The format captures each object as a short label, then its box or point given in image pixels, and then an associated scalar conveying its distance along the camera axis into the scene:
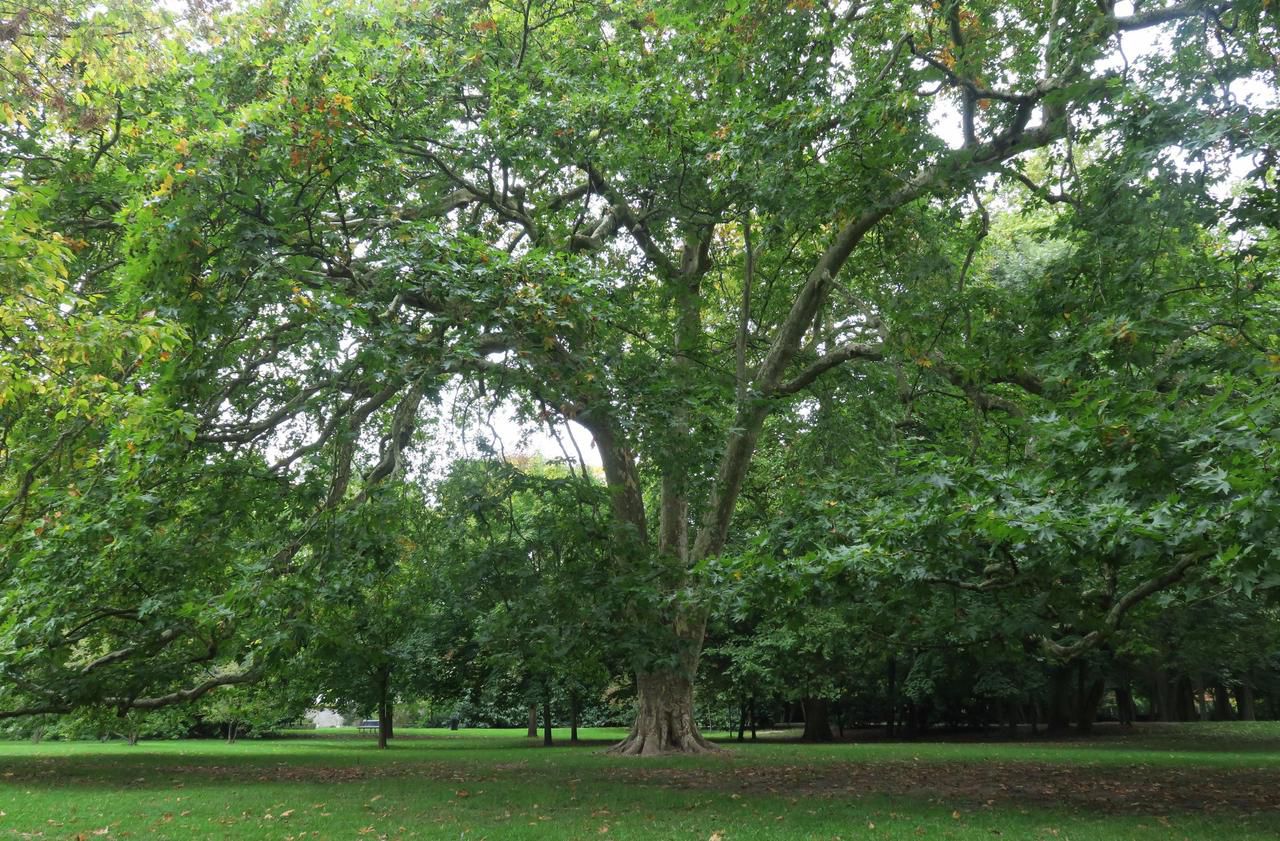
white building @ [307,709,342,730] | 51.94
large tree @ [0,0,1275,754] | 7.73
